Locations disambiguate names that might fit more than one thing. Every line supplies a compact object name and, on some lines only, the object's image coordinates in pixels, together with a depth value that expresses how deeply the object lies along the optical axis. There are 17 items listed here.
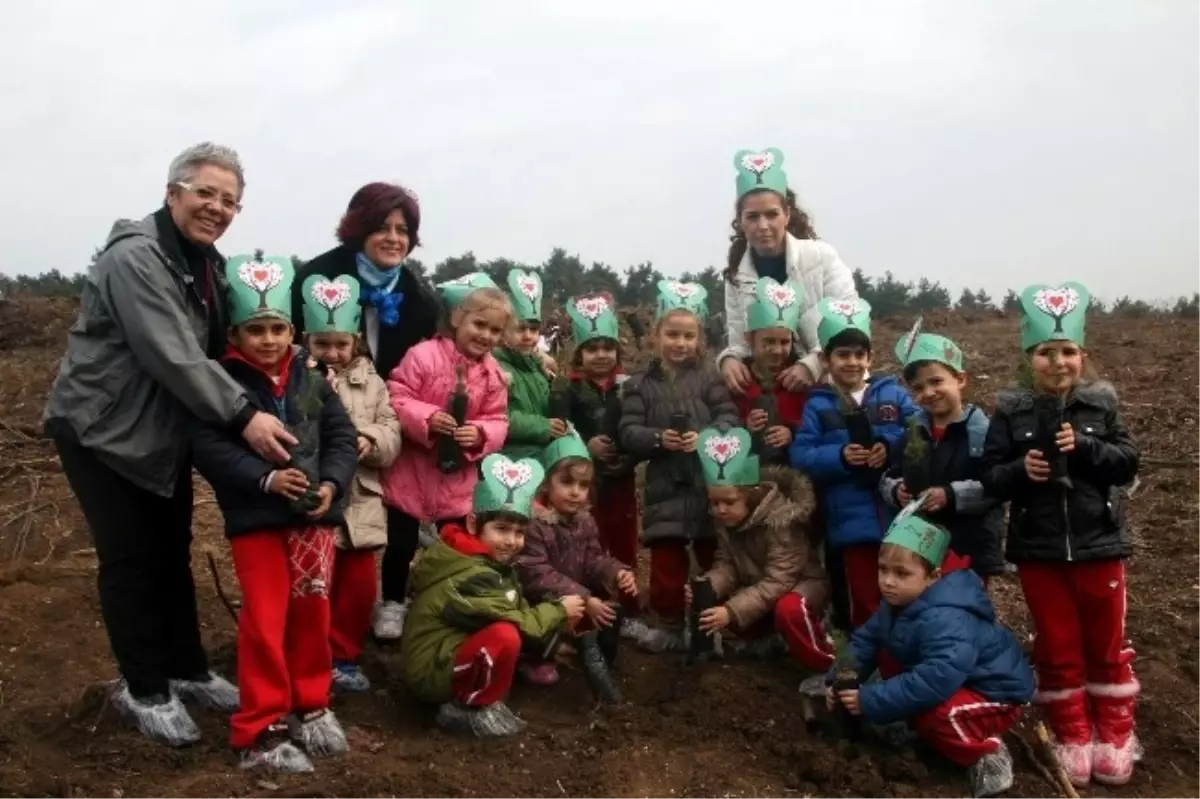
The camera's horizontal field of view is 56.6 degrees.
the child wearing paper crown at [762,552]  5.12
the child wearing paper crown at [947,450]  4.73
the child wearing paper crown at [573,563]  4.96
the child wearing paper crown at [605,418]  5.72
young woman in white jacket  5.79
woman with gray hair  4.03
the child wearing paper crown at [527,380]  5.47
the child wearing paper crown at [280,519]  4.13
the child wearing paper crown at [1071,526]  4.38
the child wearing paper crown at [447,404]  5.18
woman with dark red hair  5.23
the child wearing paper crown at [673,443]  5.50
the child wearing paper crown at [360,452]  4.88
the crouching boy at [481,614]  4.55
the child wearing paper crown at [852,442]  5.03
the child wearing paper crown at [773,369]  5.50
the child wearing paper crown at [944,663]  4.29
